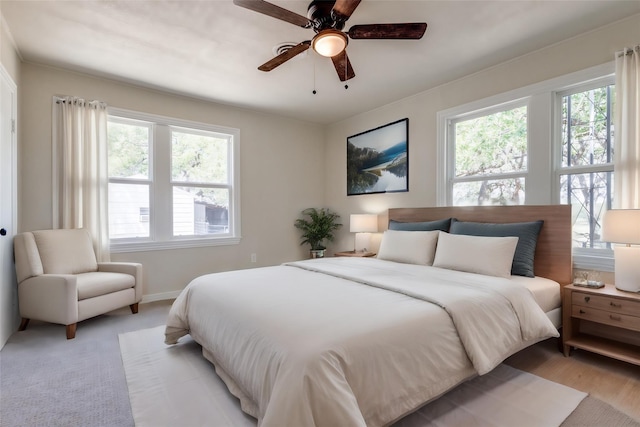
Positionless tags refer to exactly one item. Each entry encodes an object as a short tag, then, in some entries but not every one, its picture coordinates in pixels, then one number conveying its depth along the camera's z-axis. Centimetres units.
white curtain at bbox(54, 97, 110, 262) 334
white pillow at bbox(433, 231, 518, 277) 253
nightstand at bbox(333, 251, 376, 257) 418
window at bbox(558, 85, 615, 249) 263
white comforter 122
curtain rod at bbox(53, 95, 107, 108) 333
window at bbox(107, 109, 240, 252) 376
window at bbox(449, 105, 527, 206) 315
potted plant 505
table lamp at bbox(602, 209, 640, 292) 209
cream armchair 272
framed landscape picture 418
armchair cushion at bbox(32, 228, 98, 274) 306
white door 254
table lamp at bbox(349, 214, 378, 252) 432
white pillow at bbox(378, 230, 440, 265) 311
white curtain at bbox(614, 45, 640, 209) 234
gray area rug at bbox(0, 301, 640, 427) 166
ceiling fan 188
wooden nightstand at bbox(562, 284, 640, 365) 211
